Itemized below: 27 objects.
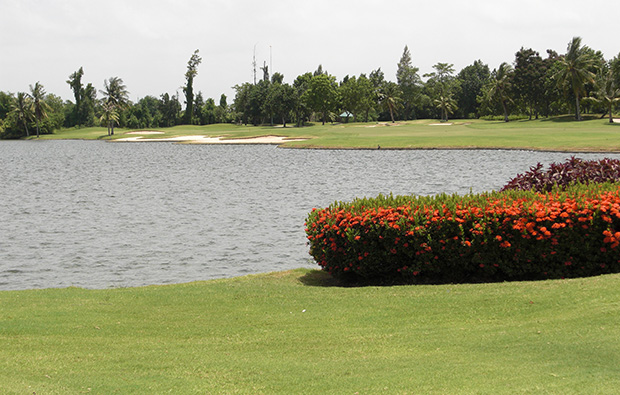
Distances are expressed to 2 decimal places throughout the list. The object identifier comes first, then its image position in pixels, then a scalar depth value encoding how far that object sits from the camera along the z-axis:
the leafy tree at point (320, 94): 128.88
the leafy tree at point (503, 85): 113.06
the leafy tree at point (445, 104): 129.75
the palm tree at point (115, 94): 130.12
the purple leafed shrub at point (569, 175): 15.24
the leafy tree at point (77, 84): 153.50
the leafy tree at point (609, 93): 86.00
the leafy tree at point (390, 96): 130.75
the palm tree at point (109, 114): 125.00
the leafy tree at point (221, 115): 150.38
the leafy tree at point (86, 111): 156.38
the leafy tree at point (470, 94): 140.62
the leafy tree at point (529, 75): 110.25
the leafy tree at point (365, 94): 136.38
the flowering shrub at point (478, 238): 11.48
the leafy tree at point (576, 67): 91.44
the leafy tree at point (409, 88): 149.38
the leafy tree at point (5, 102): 148.12
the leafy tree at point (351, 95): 136.51
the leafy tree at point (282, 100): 126.75
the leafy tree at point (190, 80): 142.75
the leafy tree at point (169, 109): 152.38
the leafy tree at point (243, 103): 140.00
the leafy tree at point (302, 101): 128.50
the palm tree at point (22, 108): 132.12
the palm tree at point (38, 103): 133.25
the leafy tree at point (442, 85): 132.25
